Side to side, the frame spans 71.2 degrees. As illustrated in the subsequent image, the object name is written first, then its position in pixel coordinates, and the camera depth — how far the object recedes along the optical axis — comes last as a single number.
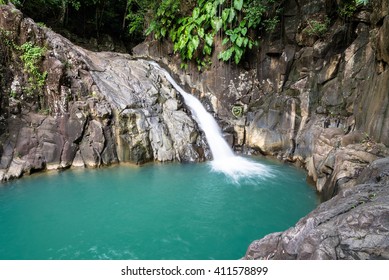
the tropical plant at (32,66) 8.17
